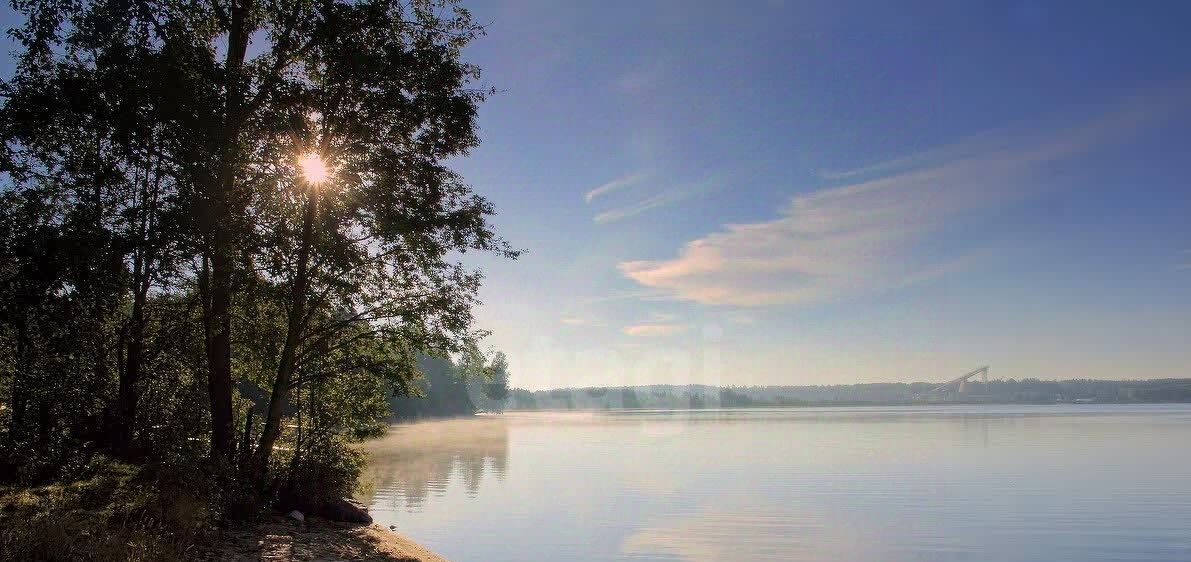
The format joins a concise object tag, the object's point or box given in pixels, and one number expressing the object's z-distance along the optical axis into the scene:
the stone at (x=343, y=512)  23.59
